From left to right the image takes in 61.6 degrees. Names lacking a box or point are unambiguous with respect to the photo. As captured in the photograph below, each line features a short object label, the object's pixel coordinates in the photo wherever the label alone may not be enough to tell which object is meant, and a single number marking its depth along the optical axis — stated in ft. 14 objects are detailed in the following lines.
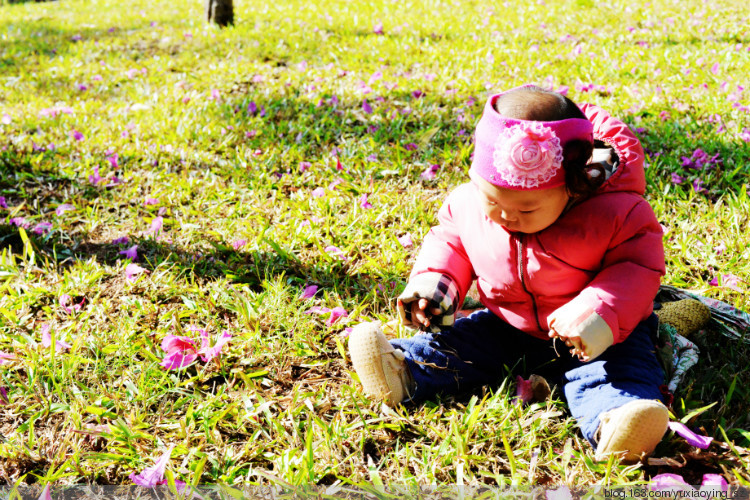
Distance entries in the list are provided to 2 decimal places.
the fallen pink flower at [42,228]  10.23
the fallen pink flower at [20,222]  10.37
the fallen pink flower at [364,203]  10.44
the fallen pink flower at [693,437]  5.69
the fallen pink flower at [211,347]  7.22
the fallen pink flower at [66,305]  8.28
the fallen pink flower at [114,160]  12.19
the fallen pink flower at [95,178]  11.57
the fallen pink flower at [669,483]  5.43
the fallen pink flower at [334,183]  11.06
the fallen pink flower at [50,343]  7.55
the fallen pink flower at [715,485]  5.40
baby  5.50
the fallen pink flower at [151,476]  5.74
